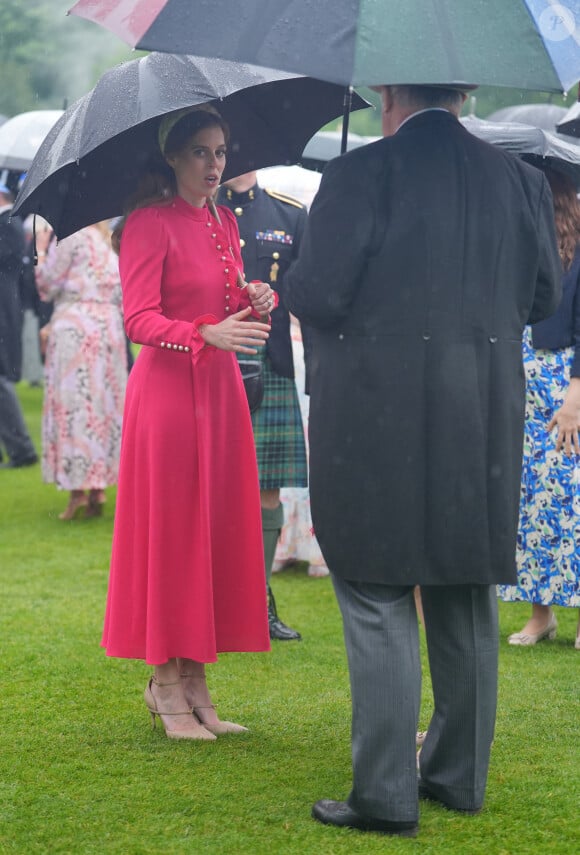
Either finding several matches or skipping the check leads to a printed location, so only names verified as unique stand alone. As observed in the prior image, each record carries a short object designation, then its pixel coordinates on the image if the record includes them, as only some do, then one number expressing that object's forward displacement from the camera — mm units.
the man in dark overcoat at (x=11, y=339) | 14494
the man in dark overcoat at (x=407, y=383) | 5544
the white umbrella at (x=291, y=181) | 13404
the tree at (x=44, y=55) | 32884
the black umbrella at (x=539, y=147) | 8950
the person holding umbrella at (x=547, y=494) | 9624
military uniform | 9563
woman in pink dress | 7097
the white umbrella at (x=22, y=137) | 14058
